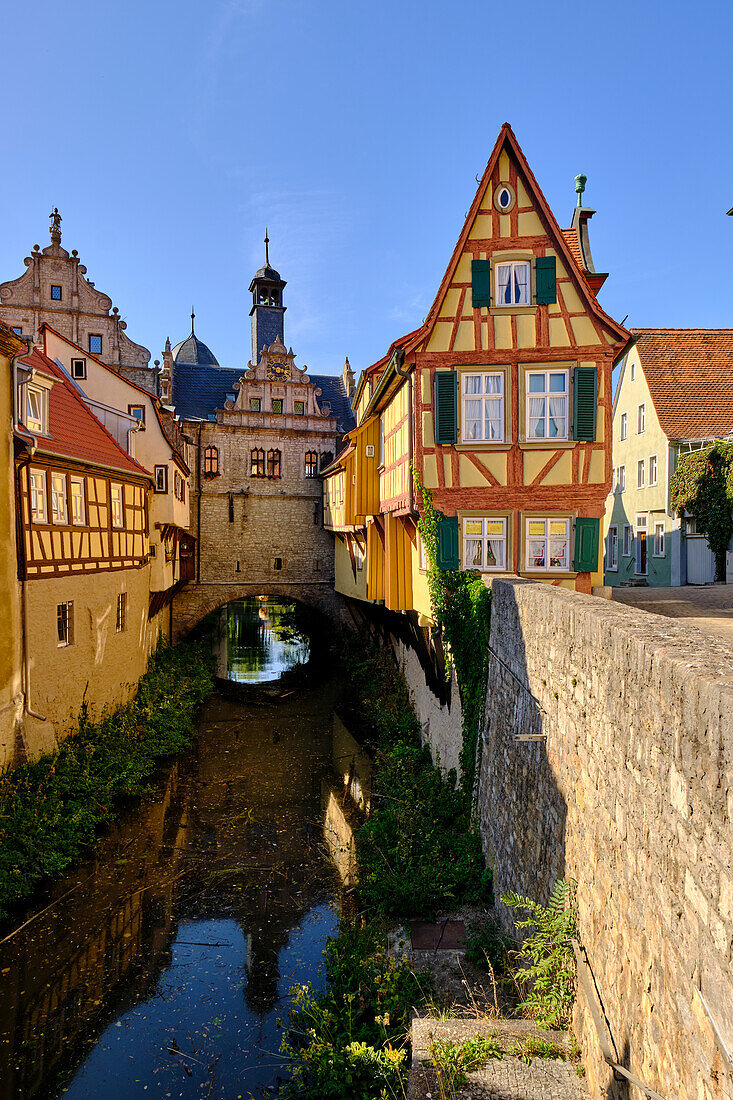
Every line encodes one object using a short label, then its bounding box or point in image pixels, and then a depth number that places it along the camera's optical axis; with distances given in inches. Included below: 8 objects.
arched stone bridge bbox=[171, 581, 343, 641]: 1015.0
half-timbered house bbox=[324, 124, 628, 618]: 461.1
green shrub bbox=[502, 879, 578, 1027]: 204.4
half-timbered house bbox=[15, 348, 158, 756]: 456.4
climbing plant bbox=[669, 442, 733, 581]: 719.1
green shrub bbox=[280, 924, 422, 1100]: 233.8
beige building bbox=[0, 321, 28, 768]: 419.5
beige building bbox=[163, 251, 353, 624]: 1024.9
